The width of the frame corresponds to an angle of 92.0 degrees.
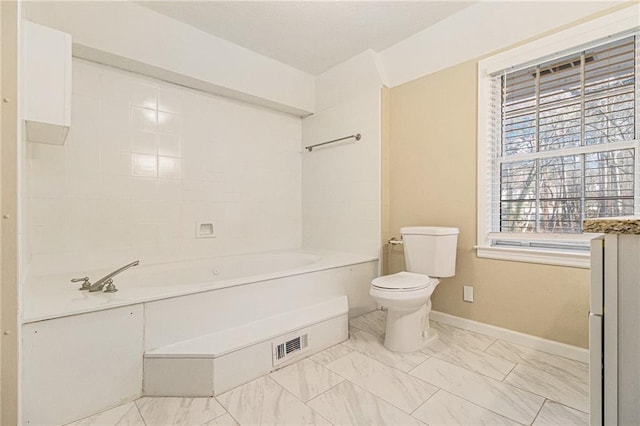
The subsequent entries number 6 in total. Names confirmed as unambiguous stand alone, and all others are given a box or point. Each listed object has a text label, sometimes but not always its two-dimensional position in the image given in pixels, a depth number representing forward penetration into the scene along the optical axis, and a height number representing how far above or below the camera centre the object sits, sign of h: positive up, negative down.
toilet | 1.89 -0.46
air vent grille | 1.74 -0.79
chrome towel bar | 2.84 +0.70
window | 1.72 +0.41
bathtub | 1.35 -0.41
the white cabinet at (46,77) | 1.41 +0.63
